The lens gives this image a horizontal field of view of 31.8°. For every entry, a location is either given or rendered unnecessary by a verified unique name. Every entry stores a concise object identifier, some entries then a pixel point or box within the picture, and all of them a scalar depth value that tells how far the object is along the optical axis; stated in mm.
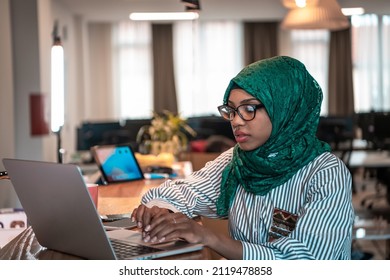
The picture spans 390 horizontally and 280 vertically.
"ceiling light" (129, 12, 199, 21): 5194
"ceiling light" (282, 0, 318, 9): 3440
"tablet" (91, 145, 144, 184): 2266
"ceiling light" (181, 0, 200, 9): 2516
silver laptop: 995
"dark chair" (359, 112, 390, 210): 4840
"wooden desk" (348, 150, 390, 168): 5039
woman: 1156
